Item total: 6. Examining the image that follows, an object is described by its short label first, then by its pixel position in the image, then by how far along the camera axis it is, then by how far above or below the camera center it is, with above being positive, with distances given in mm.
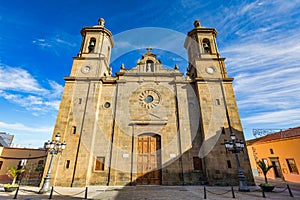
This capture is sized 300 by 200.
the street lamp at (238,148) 10923 +1009
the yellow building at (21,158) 17770 +470
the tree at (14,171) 12531 -636
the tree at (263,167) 12606 -393
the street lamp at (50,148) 10703 +1044
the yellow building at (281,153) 17266 +1061
